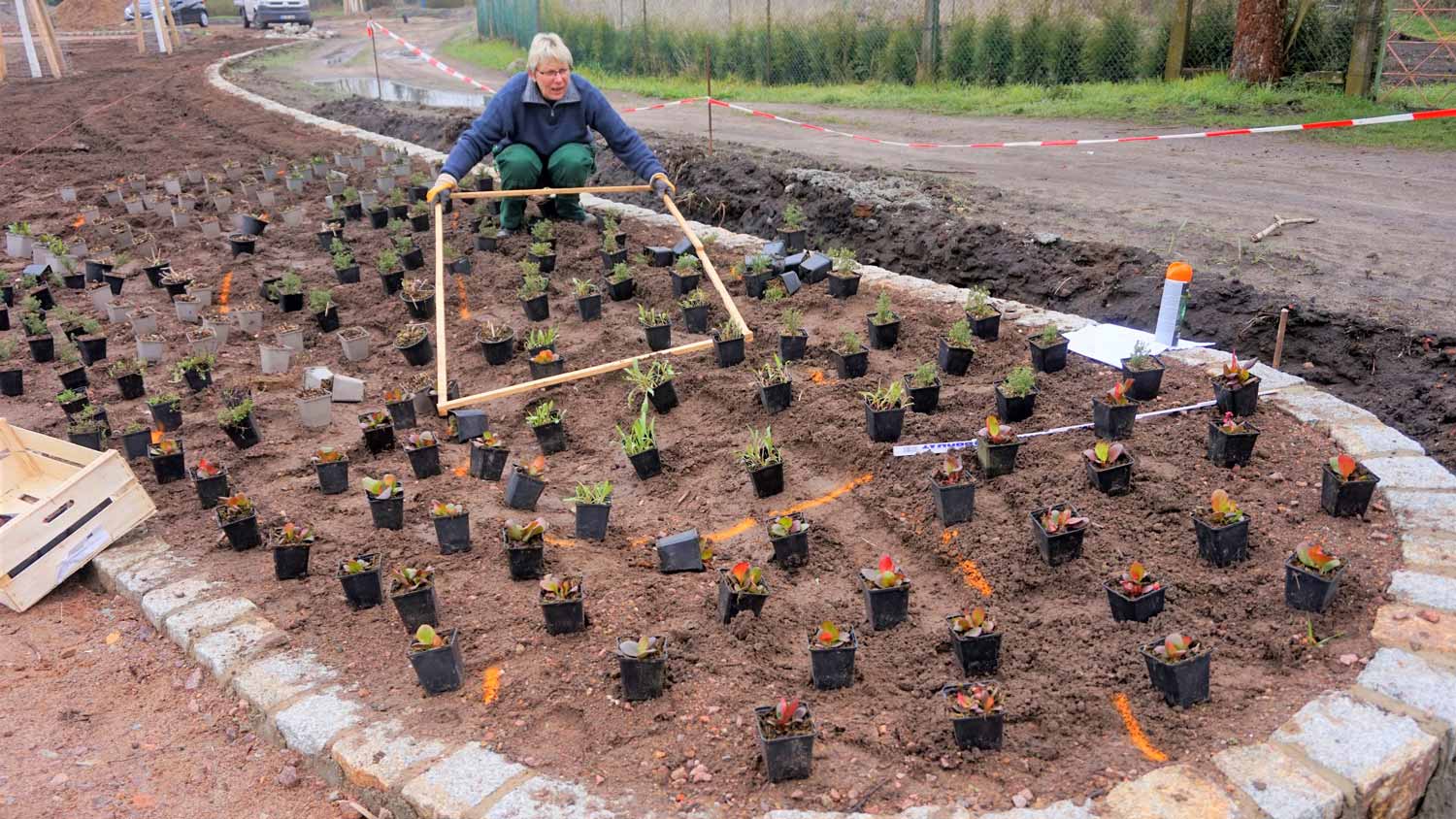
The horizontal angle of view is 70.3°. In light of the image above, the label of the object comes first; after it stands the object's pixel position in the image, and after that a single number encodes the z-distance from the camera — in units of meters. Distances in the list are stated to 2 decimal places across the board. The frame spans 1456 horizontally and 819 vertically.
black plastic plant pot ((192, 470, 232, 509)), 4.43
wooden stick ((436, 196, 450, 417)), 4.95
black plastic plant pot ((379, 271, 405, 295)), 6.97
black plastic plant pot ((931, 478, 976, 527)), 3.83
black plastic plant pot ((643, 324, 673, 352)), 5.68
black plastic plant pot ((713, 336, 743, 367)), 5.42
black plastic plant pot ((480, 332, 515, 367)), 5.81
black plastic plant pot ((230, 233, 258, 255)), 7.90
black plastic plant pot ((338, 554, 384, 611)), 3.63
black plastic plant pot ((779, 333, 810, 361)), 5.40
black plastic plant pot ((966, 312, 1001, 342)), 5.36
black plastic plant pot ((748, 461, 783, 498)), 4.22
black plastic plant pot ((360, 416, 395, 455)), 4.86
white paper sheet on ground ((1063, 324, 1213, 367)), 5.00
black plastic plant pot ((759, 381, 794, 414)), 4.88
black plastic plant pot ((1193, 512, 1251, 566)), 3.44
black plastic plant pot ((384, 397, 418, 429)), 5.16
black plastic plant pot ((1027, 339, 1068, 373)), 4.94
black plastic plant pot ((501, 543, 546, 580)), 3.72
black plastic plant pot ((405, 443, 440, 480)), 4.57
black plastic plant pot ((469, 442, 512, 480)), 4.56
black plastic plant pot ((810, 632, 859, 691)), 3.10
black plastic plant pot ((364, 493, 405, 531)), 4.12
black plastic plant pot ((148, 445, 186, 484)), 4.69
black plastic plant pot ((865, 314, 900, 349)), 5.44
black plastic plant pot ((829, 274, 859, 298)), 6.16
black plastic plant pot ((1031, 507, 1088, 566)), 3.53
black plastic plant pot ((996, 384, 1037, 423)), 4.52
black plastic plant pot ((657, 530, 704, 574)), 3.75
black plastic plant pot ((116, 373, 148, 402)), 5.59
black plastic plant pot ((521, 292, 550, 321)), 6.38
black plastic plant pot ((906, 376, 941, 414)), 4.72
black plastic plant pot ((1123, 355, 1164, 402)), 4.60
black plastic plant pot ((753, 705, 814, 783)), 2.73
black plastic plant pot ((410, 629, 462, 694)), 3.14
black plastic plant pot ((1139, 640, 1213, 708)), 2.88
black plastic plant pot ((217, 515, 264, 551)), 4.10
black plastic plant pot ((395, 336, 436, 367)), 5.93
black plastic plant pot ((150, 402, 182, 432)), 5.16
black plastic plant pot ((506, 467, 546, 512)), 4.26
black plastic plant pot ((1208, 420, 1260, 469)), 3.97
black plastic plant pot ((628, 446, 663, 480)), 4.51
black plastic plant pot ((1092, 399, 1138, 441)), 4.27
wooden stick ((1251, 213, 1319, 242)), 6.69
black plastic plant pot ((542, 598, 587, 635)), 3.38
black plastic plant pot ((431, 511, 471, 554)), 3.94
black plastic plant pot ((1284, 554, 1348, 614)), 3.15
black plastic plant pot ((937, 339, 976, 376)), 5.08
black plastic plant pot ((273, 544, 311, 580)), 3.86
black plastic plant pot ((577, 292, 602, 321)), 6.29
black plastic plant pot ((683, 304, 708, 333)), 6.00
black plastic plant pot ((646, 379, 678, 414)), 5.10
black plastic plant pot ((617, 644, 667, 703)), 3.07
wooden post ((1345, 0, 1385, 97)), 11.27
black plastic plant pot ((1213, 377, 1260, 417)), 4.32
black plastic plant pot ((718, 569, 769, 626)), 3.39
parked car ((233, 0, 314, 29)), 32.44
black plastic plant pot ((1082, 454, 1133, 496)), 3.88
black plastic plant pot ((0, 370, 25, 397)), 5.82
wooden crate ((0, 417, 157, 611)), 3.89
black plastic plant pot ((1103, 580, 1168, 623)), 3.21
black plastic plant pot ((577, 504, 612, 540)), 4.03
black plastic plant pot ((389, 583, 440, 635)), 3.46
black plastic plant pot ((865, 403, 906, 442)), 4.44
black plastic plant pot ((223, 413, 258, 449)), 4.97
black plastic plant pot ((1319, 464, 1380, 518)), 3.62
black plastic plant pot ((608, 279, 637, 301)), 6.61
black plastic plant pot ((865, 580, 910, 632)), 3.35
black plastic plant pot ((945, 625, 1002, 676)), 3.09
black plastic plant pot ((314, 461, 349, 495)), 4.50
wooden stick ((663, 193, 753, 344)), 5.38
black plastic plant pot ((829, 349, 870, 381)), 5.09
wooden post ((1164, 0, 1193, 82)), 13.10
